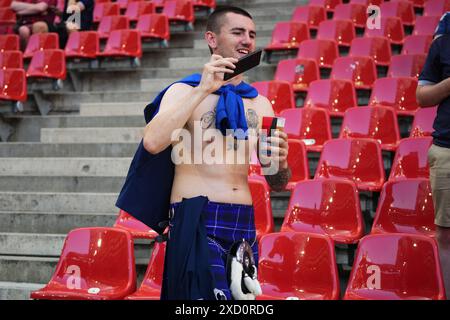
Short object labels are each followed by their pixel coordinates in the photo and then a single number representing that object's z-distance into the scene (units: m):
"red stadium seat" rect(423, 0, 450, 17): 7.75
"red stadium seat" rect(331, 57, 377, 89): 6.69
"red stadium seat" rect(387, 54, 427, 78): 6.51
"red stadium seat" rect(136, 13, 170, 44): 8.37
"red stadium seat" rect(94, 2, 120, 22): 9.69
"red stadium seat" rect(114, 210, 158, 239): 4.42
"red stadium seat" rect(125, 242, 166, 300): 3.88
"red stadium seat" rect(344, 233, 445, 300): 3.54
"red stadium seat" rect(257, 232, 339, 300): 3.77
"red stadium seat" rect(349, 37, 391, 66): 7.20
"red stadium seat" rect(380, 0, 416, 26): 8.11
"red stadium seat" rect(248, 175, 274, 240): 4.47
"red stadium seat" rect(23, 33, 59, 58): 8.35
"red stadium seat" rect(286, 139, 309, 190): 5.11
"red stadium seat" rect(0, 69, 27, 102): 7.02
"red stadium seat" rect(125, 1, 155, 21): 9.41
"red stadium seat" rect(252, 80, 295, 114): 6.24
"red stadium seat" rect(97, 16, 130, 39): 8.87
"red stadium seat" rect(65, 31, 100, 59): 7.95
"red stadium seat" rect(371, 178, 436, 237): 4.29
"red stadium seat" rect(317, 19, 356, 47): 7.80
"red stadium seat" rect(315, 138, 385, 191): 4.96
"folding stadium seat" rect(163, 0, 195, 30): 8.81
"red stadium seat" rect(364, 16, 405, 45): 7.71
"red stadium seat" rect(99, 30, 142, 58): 7.89
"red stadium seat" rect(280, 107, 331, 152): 5.65
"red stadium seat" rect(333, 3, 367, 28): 8.20
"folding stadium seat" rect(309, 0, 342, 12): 8.80
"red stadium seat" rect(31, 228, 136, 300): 4.01
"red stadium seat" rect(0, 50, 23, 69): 7.84
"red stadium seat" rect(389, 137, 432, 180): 4.86
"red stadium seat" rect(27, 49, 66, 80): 7.51
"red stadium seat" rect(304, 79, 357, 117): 6.25
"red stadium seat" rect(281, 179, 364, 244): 4.40
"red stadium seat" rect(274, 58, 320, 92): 6.80
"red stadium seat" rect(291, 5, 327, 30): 8.41
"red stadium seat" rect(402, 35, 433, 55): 6.94
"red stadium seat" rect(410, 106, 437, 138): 5.45
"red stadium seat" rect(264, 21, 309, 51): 7.72
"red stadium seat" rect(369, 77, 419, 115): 6.09
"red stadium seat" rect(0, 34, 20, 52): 8.59
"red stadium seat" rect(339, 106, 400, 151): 5.55
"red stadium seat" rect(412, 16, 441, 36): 7.37
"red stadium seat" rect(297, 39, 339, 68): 7.25
